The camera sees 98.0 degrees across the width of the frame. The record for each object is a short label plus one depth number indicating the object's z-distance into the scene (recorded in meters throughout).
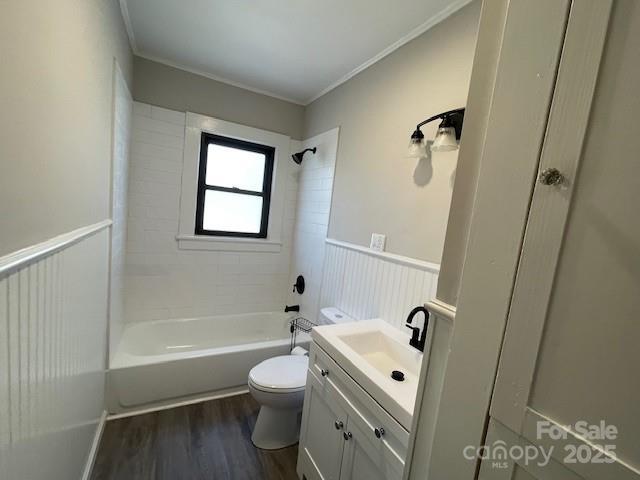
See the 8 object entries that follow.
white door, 0.38
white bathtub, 1.89
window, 2.73
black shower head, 2.85
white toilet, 1.64
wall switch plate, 1.87
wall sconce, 1.33
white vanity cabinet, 0.98
